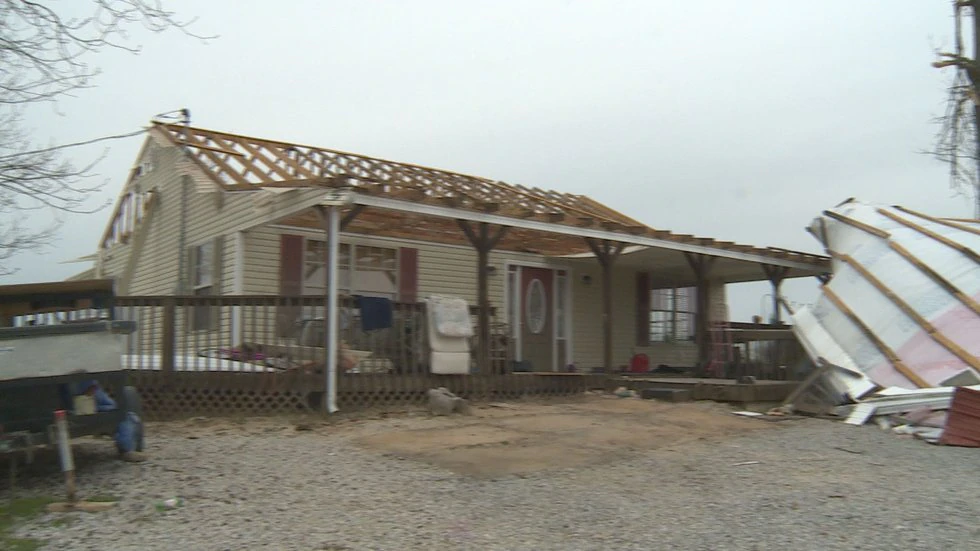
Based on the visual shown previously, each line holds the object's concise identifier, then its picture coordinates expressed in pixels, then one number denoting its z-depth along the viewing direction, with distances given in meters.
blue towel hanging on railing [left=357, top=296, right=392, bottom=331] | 10.32
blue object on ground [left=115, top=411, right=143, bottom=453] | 6.75
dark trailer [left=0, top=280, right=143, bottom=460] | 5.72
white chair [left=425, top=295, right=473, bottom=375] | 10.96
